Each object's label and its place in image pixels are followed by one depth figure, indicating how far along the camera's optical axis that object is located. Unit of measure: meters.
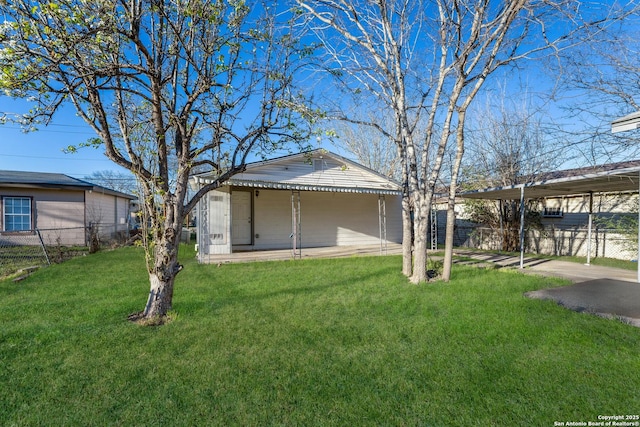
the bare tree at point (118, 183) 29.66
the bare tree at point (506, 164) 12.42
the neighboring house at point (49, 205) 12.89
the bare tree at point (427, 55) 6.01
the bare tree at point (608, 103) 6.43
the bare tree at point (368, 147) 19.95
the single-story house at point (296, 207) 11.12
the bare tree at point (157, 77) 3.55
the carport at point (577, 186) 6.71
